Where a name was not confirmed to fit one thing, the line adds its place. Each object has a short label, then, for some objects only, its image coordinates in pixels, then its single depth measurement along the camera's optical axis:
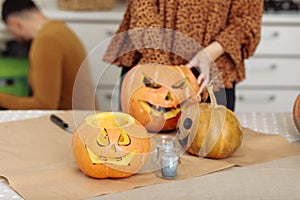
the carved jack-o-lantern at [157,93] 2.26
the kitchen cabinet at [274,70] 4.86
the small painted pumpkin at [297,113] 2.40
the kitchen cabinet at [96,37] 4.78
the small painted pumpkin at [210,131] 2.12
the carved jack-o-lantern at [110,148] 1.96
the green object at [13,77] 4.52
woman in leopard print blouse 2.75
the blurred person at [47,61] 4.14
